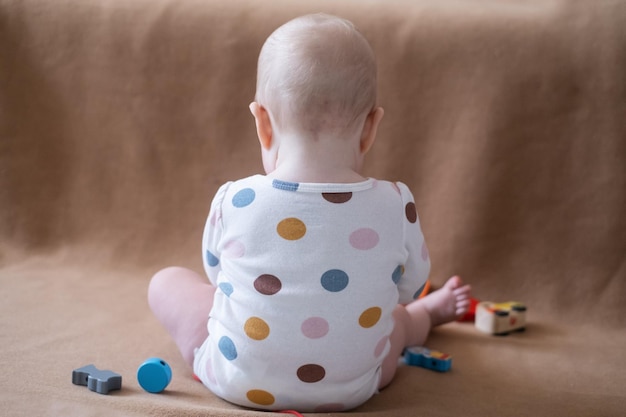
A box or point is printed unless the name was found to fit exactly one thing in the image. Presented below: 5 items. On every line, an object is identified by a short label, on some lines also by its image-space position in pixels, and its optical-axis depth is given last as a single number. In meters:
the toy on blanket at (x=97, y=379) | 1.09
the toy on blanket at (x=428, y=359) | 1.30
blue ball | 1.11
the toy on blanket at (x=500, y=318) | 1.50
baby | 1.02
